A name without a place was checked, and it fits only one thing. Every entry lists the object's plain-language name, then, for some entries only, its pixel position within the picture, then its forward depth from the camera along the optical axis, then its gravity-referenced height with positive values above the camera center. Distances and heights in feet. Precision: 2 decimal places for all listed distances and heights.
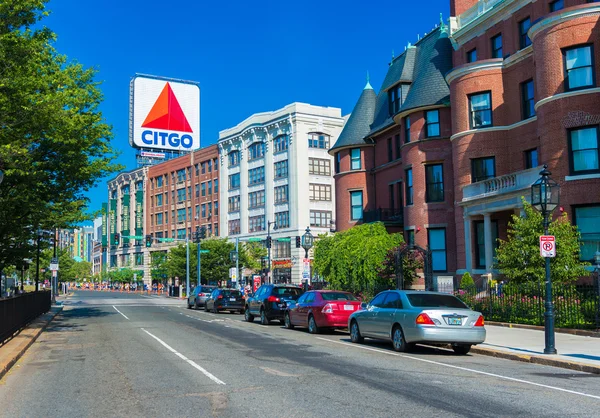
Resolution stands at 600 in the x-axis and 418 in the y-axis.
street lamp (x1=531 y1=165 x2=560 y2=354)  51.75 +5.25
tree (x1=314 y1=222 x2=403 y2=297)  108.06 +1.25
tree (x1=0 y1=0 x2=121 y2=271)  60.23 +14.83
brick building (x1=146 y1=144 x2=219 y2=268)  303.27 +37.05
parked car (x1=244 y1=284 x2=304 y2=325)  86.43 -4.40
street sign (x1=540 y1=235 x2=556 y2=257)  49.93 +1.22
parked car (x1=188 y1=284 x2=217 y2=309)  132.46 -5.58
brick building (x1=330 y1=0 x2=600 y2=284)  86.84 +22.13
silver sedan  48.83 -4.40
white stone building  250.98 +36.18
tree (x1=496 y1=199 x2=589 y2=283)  75.61 +0.97
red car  68.85 -4.65
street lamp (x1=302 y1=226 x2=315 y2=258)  114.62 +4.49
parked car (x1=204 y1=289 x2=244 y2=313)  118.52 -5.87
